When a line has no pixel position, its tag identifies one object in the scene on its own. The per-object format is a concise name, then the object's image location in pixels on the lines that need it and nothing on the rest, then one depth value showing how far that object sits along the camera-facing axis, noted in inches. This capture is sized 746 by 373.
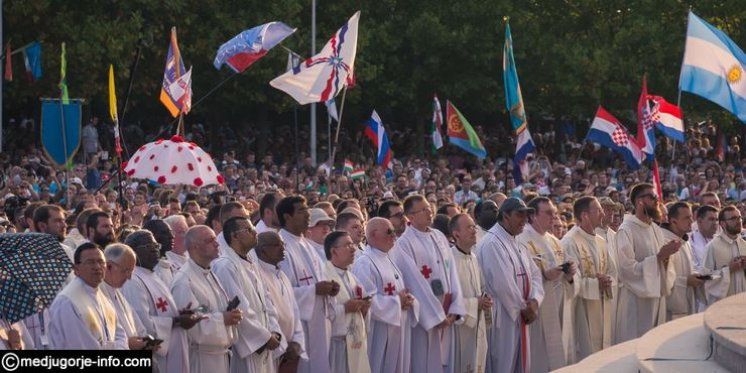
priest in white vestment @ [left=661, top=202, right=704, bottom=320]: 654.5
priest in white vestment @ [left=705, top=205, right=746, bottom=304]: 666.8
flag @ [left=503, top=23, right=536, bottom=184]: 914.7
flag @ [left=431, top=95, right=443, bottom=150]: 1246.9
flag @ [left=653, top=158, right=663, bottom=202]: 853.8
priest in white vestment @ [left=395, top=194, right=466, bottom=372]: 574.9
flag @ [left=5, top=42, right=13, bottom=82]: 1284.6
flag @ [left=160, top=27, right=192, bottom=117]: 914.1
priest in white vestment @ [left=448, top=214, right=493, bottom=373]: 577.9
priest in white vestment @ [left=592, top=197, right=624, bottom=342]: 662.5
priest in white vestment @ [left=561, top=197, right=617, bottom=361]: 644.1
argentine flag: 798.5
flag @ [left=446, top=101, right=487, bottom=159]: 1110.4
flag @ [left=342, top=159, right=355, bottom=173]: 1143.7
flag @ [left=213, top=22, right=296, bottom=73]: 891.4
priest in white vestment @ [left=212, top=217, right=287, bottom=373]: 474.6
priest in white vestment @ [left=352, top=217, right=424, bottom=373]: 549.0
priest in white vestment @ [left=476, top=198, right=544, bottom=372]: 592.7
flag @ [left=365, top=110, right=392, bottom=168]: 1128.8
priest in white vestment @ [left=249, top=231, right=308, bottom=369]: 485.4
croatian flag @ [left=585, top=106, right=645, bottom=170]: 1074.7
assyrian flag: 848.9
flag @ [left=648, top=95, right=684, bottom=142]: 1019.3
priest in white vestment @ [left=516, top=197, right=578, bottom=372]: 622.8
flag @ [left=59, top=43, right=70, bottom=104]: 826.3
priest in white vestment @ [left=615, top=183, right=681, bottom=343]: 653.3
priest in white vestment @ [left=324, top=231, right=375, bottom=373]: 526.9
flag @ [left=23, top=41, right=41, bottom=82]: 1310.3
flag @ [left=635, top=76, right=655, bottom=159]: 1002.7
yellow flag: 829.0
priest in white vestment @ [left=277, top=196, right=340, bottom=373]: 524.1
